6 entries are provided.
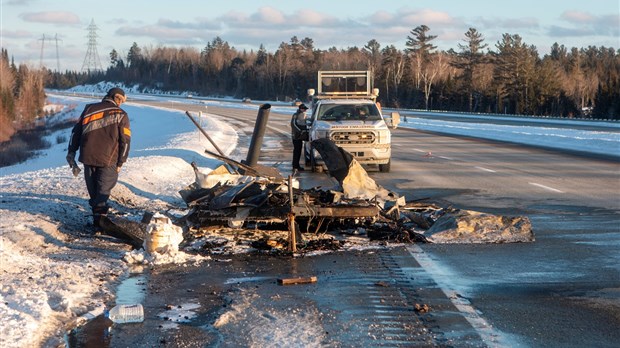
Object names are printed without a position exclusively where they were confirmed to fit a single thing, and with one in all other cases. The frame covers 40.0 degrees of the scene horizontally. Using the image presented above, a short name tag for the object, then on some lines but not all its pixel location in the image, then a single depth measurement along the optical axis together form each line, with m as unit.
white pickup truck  21.27
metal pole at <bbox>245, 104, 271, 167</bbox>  17.30
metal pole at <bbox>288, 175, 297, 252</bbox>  9.72
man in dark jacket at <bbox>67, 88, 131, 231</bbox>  10.91
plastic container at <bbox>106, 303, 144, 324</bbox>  6.56
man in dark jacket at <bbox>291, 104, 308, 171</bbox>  22.25
